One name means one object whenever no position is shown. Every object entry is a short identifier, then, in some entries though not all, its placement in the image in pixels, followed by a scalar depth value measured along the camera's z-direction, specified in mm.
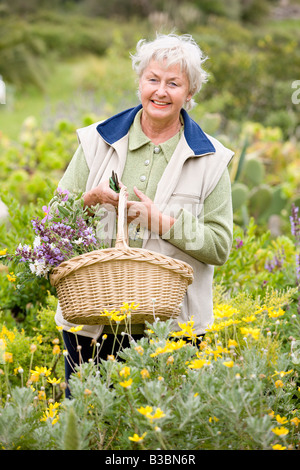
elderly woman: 4480
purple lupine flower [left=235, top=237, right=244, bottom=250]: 7098
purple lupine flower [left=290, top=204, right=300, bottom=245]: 6387
